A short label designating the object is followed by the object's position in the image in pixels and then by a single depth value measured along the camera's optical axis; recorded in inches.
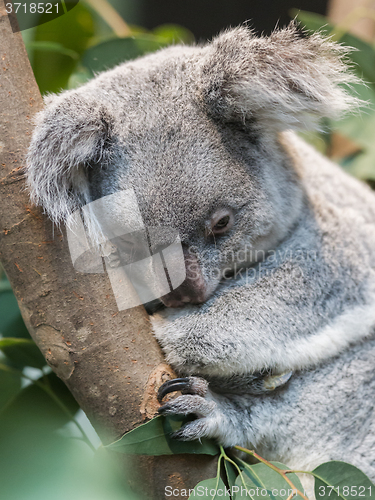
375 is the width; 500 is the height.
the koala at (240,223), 53.9
